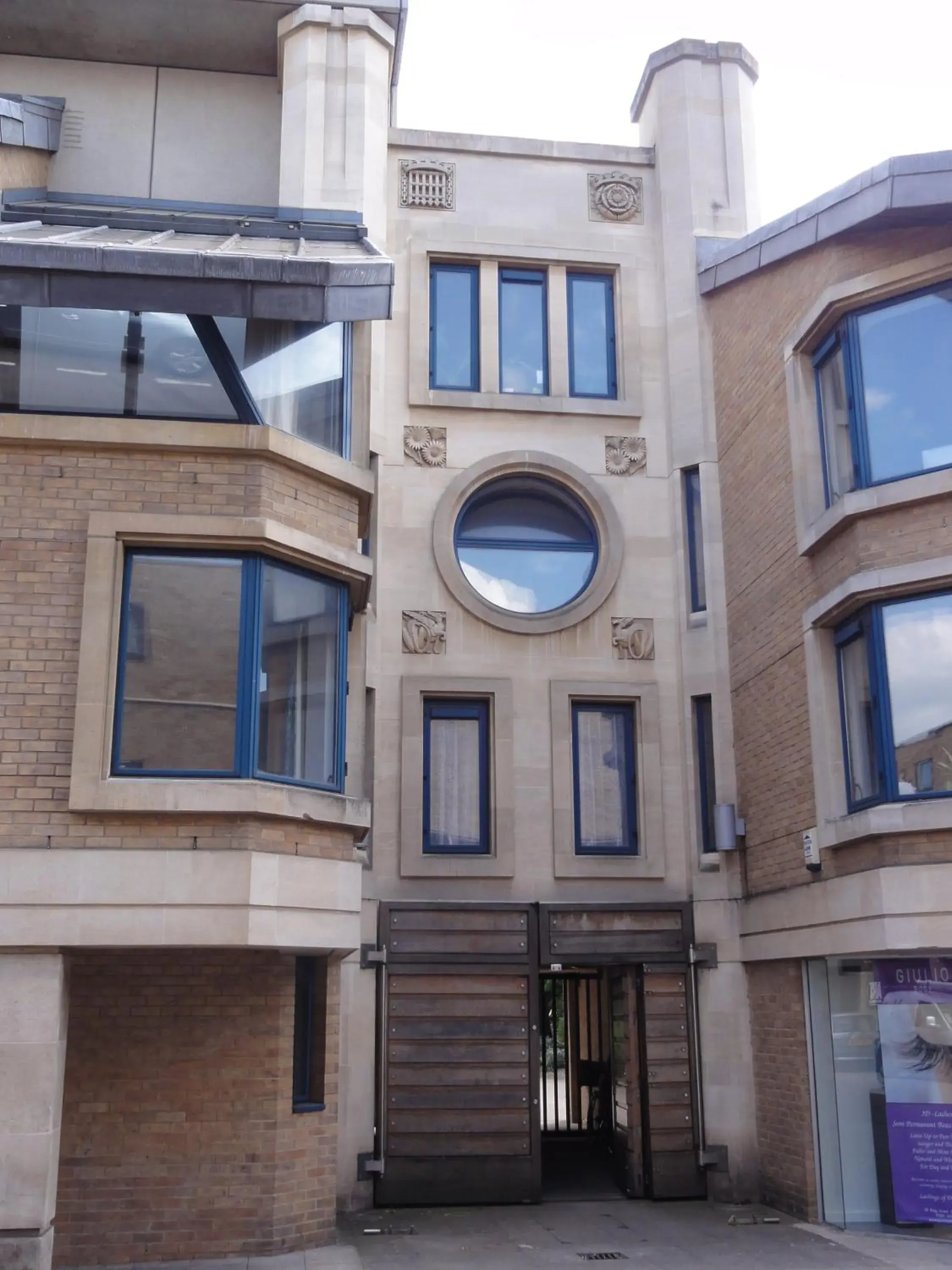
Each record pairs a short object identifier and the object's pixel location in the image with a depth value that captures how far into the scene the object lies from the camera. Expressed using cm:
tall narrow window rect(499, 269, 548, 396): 1697
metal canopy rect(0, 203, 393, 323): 1059
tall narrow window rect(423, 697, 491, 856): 1532
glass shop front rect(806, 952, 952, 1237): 1181
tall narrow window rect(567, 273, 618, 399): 1712
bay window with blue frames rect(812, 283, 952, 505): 1231
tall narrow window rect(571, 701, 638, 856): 1560
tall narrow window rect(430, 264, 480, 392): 1683
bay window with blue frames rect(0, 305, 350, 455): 1111
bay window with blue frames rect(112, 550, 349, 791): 1044
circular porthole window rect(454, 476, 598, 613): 1631
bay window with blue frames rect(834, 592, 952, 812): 1171
